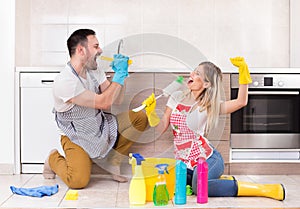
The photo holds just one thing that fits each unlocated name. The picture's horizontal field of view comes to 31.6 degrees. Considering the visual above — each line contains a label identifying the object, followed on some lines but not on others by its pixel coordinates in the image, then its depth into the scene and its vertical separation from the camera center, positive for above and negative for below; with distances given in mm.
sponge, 2713 -489
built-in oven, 3480 -131
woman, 2814 -91
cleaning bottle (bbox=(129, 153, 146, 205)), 2629 -429
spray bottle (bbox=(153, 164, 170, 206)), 2600 -447
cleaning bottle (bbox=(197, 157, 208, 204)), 2619 -402
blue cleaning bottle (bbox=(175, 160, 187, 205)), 2604 -411
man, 3080 -112
